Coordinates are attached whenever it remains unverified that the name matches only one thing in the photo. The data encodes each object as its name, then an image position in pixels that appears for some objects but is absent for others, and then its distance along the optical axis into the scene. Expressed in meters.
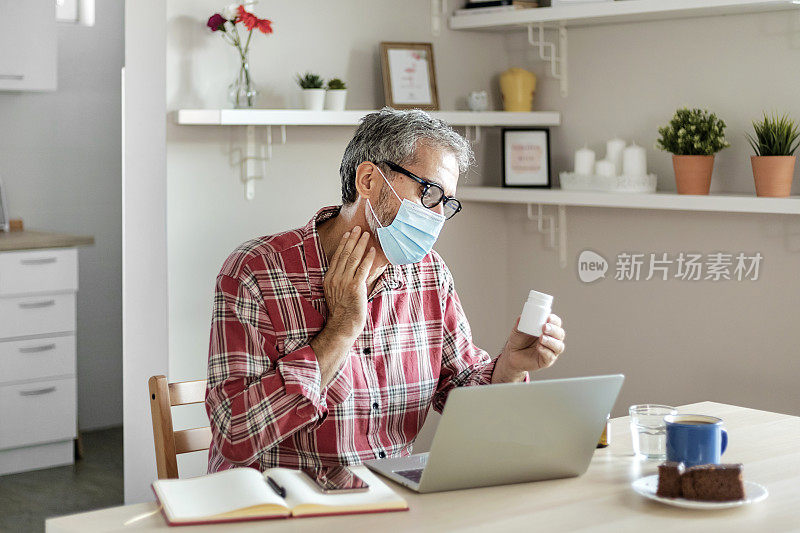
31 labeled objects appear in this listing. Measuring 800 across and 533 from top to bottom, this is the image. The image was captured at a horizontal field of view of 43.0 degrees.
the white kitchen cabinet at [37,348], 3.80
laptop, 1.42
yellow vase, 3.57
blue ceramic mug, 1.57
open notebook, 1.34
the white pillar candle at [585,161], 3.33
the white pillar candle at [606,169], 3.25
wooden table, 1.34
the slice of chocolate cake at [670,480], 1.44
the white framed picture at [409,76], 3.38
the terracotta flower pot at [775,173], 2.78
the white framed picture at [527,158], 3.55
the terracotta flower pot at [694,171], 2.95
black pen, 1.42
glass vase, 3.05
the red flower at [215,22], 2.96
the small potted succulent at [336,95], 3.19
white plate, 1.41
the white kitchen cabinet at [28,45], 3.93
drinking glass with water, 1.70
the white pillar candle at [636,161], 3.19
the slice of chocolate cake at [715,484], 1.42
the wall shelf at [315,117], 2.93
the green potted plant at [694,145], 2.94
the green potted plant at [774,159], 2.79
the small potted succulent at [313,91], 3.13
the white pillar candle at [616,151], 3.27
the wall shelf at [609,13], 2.84
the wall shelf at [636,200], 2.78
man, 1.70
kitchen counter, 3.77
